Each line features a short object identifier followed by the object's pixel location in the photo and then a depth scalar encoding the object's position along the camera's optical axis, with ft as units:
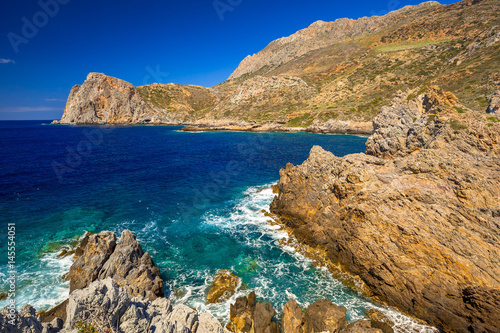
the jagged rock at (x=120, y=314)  27.07
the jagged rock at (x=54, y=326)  26.67
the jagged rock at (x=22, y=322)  23.27
